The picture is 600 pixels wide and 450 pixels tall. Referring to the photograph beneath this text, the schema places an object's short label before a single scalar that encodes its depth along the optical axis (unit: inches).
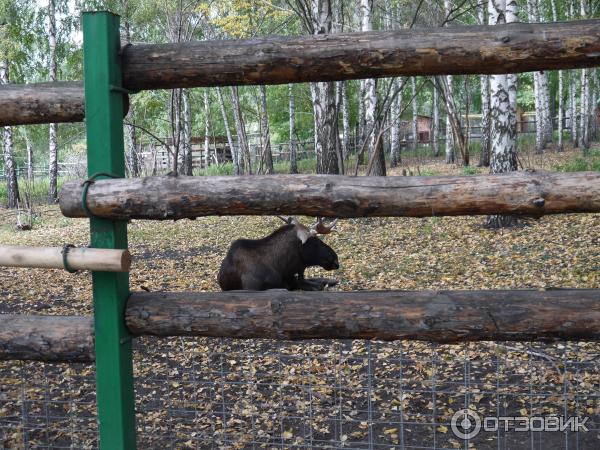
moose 280.7
